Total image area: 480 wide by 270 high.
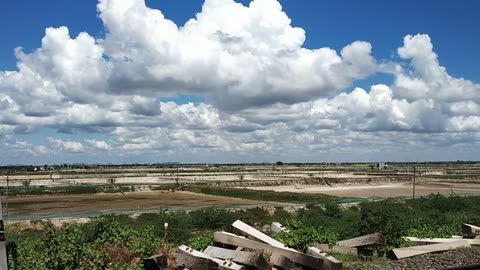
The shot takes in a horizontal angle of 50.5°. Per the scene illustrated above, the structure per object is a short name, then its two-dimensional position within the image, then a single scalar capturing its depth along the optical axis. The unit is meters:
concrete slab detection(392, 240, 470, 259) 13.05
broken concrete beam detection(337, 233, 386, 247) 13.44
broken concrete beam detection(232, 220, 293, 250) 12.05
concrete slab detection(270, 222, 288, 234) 14.14
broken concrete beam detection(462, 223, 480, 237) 15.90
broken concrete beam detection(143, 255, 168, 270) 10.45
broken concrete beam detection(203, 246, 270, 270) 10.54
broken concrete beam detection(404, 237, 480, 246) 14.26
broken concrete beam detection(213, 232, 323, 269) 10.75
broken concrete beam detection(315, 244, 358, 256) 13.97
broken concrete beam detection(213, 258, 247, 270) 10.48
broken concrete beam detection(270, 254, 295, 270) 10.90
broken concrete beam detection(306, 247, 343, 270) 10.74
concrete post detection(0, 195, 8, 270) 6.01
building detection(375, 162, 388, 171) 160.30
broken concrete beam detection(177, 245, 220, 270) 10.25
